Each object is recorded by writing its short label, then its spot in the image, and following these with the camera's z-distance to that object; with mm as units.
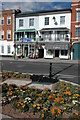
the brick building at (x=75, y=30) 26698
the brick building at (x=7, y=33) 32500
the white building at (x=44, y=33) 27578
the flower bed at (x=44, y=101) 3889
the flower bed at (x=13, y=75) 8984
